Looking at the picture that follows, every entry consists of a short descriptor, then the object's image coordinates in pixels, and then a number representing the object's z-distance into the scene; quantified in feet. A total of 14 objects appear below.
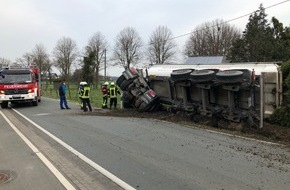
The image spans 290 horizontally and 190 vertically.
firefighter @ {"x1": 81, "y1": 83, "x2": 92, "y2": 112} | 39.14
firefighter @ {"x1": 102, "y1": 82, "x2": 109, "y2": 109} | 42.08
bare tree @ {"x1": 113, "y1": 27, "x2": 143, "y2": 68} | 165.39
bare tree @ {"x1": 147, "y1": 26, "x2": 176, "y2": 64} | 162.57
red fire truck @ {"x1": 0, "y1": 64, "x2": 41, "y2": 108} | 47.17
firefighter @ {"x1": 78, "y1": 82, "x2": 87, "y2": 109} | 39.54
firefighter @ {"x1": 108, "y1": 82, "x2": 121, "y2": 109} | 40.86
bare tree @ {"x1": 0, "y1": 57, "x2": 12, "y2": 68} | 205.65
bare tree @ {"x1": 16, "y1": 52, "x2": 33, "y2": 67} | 163.97
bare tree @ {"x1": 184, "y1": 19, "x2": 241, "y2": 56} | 146.14
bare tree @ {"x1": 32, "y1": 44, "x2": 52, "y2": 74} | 152.39
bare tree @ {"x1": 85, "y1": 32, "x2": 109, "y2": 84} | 150.84
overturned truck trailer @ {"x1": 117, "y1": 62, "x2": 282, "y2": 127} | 24.12
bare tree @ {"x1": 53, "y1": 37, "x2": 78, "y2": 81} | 141.43
